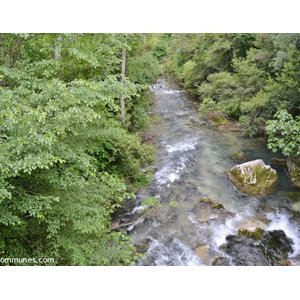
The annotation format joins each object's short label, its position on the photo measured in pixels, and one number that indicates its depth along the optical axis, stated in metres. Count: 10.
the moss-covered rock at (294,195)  8.95
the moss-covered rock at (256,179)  9.32
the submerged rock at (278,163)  11.03
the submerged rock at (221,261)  6.54
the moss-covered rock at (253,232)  7.34
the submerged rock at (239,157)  11.62
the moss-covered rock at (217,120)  15.95
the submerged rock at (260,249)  6.64
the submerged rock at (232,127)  14.98
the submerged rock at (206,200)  8.77
